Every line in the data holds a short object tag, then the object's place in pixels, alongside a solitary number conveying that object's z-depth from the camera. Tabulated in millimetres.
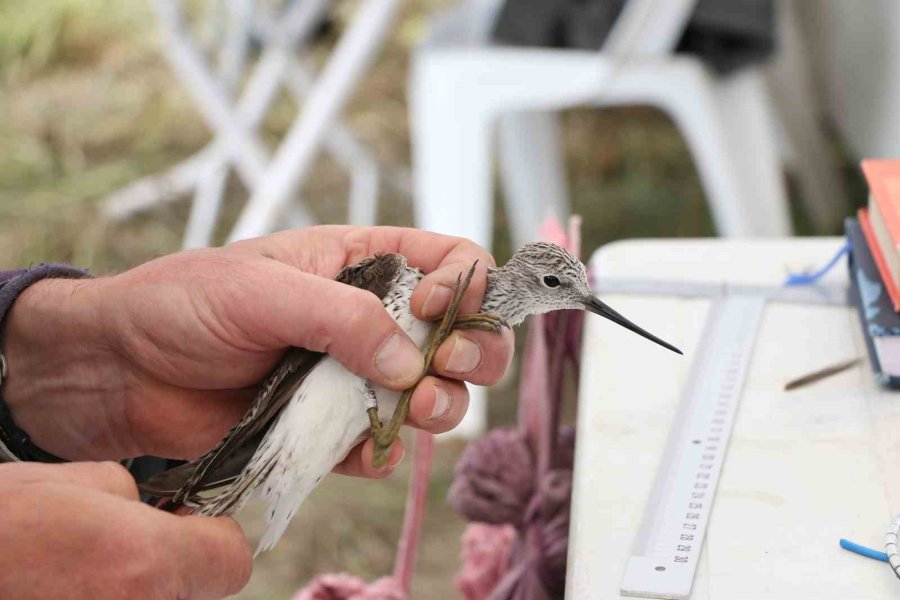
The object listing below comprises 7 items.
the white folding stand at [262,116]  1864
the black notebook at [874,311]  911
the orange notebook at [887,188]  923
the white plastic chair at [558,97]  1607
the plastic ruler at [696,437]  821
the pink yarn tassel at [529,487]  913
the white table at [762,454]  821
